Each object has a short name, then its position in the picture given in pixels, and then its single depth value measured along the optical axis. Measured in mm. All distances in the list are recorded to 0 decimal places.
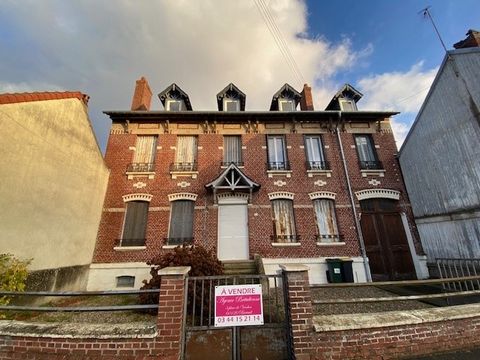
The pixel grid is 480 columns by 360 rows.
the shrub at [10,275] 5305
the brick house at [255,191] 9836
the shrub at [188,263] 5895
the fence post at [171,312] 3266
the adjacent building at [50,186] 6156
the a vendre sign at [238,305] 3479
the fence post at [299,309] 3350
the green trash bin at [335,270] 9227
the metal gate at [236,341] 3436
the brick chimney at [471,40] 9148
